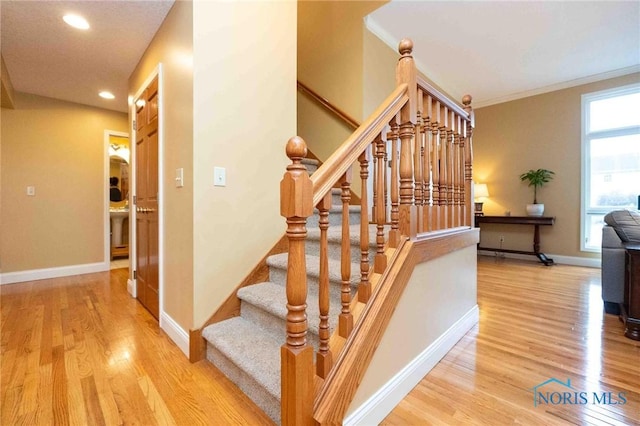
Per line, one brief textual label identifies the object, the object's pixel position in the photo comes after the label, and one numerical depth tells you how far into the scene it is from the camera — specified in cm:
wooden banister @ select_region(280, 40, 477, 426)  94
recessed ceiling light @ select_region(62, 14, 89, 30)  220
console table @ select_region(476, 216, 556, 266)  446
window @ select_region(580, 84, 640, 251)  404
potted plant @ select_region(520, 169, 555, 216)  462
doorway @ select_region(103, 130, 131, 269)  503
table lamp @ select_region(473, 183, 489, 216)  510
